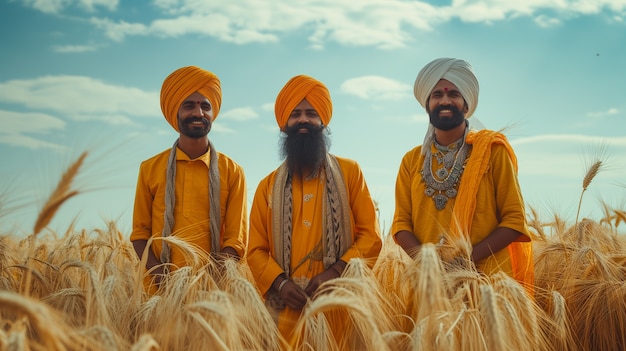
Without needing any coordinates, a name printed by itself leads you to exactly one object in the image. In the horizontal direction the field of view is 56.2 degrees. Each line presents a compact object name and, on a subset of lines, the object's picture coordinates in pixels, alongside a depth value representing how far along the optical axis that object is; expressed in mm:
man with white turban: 3314
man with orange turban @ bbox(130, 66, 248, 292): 3855
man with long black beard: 3527
